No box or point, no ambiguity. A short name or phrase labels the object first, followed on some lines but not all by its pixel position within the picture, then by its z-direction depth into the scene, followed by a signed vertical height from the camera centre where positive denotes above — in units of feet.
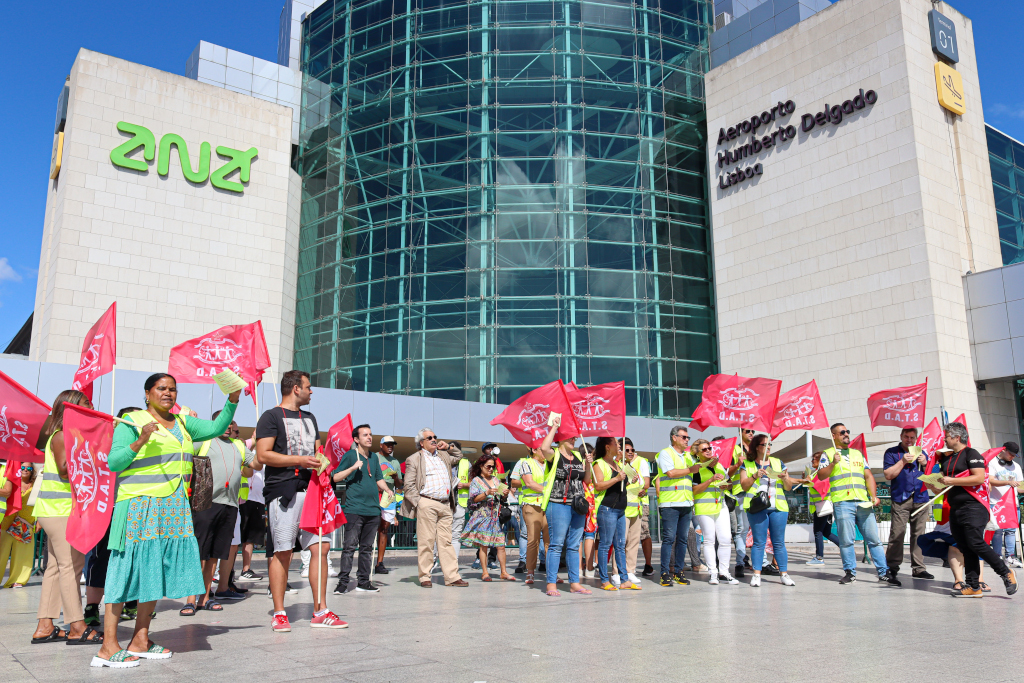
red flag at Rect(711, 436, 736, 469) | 34.99 +1.70
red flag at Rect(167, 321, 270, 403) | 29.58 +4.78
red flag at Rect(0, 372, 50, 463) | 20.72 +1.80
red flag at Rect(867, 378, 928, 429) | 45.78 +4.63
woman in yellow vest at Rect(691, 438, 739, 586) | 33.17 -0.68
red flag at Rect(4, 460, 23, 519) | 30.83 +0.23
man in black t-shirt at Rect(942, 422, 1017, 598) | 27.27 -0.68
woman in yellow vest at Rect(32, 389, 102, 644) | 18.79 -1.10
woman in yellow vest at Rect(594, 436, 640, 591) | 30.58 -0.47
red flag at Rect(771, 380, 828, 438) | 42.06 +4.07
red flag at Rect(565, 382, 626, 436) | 34.22 +3.38
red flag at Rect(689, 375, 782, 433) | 35.09 +3.74
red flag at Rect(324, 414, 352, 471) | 28.96 +1.86
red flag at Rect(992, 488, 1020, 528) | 39.37 -1.02
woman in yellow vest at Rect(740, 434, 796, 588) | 32.55 -0.41
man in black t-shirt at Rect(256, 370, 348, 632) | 20.06 +0.56
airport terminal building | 88.99 +33.68
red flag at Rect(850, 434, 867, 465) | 42.43 +2.39
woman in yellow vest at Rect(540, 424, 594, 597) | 29.84 -0.40
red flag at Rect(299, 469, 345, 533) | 21.06 -0.39
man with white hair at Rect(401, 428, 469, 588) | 32.91 -0.27
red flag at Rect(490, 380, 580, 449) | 31.71 +3.03
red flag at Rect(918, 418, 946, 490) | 41.11 +2.64
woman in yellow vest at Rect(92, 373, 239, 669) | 16.19 -0.60
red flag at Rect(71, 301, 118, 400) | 20.71 +3.43
